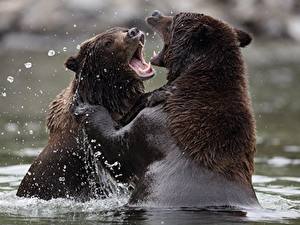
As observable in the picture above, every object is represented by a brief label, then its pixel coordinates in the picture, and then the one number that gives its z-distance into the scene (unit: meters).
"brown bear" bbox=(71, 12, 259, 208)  15.33
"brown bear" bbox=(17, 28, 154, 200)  17.64
